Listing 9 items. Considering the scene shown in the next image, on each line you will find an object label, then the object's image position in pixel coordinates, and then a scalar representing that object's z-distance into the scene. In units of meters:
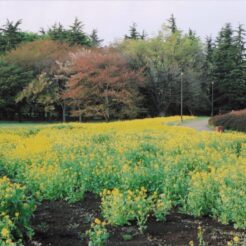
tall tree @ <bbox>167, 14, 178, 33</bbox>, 72.12
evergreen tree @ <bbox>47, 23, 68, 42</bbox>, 64.52
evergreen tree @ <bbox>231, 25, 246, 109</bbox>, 60.78
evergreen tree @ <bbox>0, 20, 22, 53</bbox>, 59.19
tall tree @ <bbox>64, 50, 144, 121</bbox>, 47.69
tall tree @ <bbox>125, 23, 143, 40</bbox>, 72.67
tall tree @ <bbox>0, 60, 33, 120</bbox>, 49.12
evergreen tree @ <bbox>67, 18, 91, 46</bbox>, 63.17
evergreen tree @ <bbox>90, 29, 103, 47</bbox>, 77.72
